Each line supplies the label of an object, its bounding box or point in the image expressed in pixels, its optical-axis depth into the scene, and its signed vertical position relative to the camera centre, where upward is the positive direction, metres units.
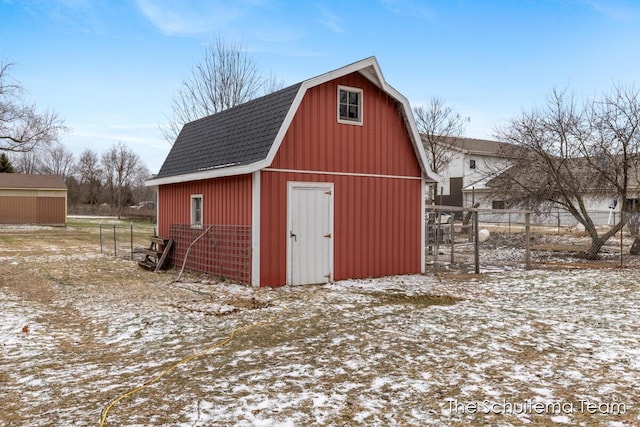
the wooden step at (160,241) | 12.99 -0.95
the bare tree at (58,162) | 67.00 +6.24
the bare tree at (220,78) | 26.91 +7.31
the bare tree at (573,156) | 15.11 +1.66
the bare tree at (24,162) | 63.53 +5.77
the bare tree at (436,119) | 28.25 +5.19
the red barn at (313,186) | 9.85 +0.45
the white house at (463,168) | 36.88 +3.15
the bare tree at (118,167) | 57.38 +4.87
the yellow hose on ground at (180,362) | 3.85 -1.64
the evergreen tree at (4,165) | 46.00 +3.95
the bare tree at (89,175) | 60.47 +4.02
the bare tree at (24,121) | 24.62 +4.52
